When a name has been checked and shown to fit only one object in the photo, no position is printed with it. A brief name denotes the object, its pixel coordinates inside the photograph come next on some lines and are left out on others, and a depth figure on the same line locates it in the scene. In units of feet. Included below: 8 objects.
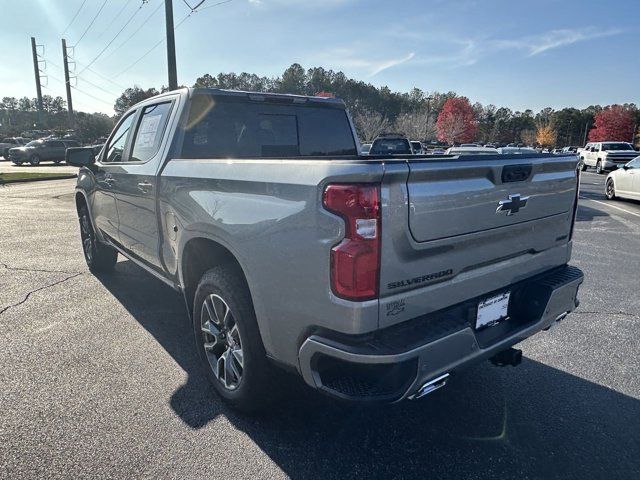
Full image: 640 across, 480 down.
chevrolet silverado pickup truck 6.33
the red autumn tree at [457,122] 232.00
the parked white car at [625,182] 41.86
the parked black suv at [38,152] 100.63
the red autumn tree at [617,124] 261.65
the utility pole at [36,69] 164.91
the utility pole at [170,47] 45.52
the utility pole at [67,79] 137.69
